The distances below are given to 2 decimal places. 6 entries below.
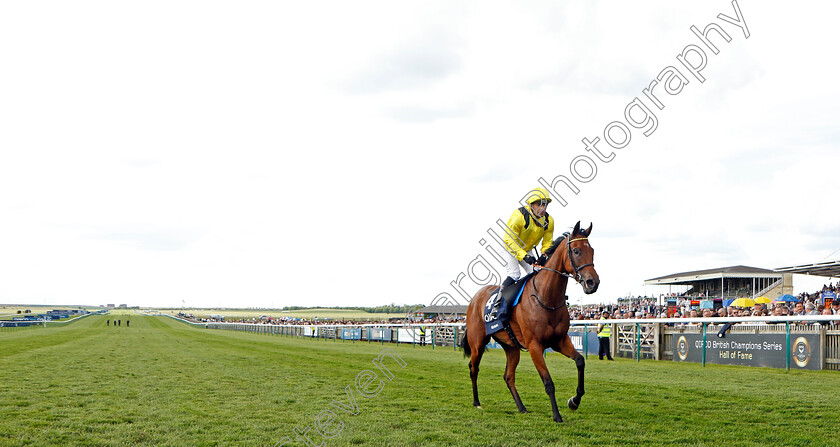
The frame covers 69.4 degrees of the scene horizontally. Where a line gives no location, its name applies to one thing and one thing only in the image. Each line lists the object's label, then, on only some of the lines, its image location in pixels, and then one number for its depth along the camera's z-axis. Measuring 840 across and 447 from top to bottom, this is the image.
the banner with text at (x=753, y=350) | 12.02
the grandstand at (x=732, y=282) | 38.53
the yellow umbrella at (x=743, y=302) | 24.05
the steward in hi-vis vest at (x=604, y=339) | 17.55
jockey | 6.87
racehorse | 6.11
